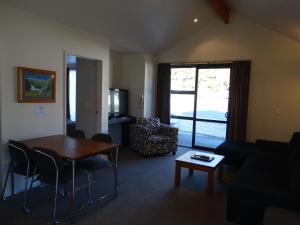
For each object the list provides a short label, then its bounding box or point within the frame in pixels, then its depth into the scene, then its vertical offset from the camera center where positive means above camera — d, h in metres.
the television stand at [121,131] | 5.84 -0.87
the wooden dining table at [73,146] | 2.70 -0.66
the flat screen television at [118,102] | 5.72 -0.16
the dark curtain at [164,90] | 6.37 +0.19
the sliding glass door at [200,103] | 5.82 -0.13
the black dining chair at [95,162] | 3.06 -0.91
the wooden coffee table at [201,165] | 3.48 -1.01
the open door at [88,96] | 4.79 -0.03
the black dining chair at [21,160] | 2.81 -0.81
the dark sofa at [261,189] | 2.43 -0.96
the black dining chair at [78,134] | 3.80 -0.63
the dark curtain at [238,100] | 5.36 -0.01
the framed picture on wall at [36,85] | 3.24 +0.12
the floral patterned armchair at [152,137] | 5.21 -0.90
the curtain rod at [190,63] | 5.69 +0.89
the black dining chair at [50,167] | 2.55 -0.81
